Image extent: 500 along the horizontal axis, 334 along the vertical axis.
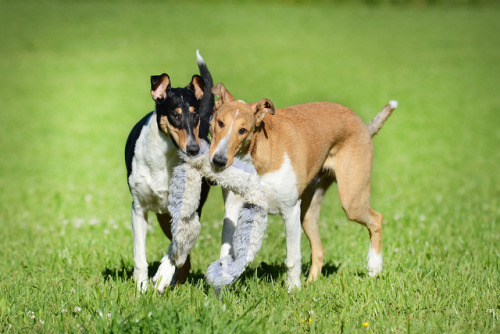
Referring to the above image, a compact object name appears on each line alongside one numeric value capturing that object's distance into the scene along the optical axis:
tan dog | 10.16
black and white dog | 10.48
